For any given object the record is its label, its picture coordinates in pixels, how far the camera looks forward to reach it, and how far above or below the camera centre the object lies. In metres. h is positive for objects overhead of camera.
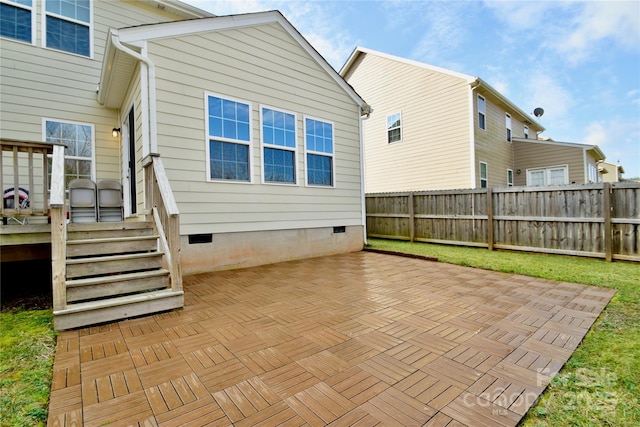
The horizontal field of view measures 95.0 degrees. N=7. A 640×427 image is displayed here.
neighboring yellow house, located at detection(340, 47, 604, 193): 10.42 +3.16
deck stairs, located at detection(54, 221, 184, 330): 2.79 -0.61
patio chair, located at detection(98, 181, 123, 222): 5.70 +0.42
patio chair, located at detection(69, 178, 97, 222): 5.39 +0.41
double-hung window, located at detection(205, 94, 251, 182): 5.04 +1.41
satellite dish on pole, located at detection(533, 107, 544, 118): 17.75 +6.06
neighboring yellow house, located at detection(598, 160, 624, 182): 28.61 +3.77
